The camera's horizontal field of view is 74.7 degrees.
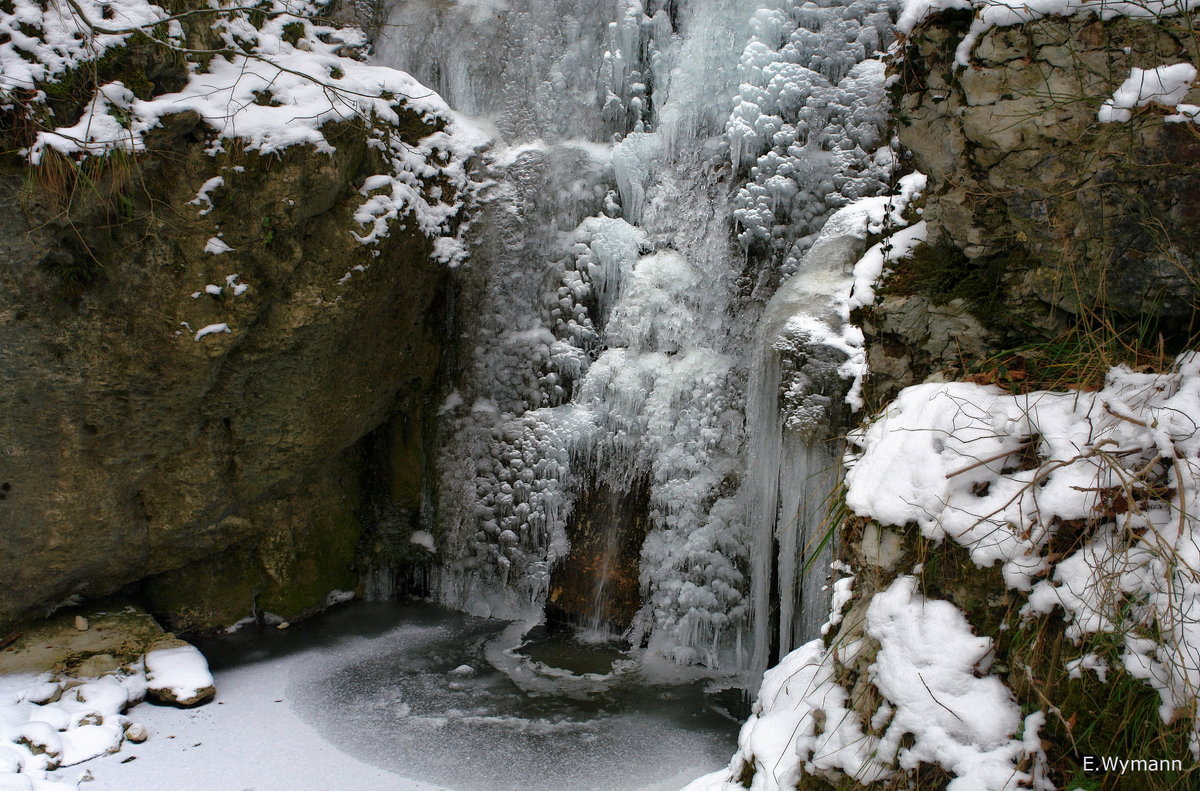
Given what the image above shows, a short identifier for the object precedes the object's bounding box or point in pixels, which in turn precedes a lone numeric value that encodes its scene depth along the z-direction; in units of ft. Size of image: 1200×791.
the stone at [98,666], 13.32
